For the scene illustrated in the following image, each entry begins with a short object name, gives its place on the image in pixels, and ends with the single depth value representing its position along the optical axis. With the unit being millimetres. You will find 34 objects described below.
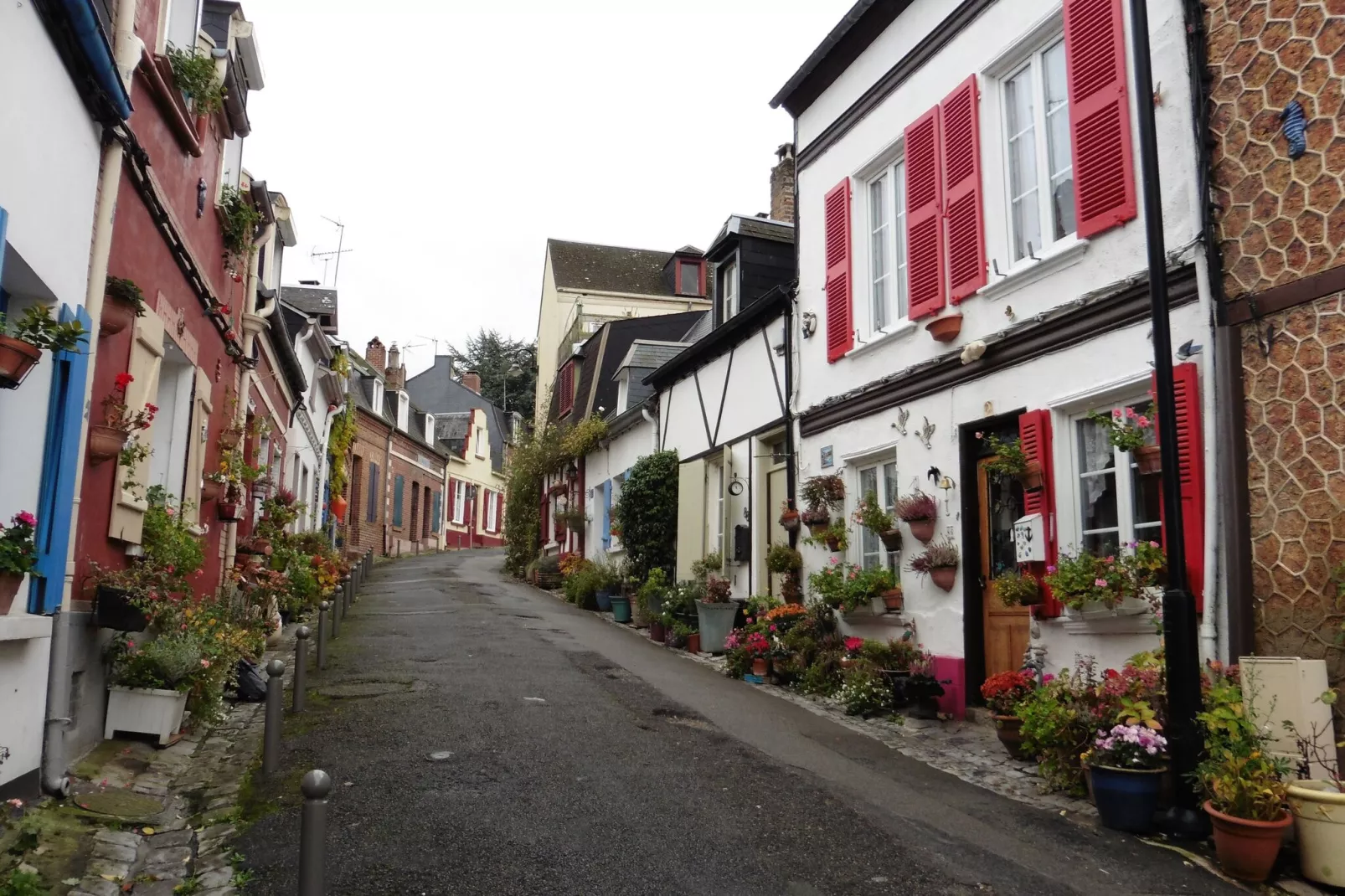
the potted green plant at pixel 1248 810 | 4316
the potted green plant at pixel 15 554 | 4332
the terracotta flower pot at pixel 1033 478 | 7020
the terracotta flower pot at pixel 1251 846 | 4305
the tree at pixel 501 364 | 49281
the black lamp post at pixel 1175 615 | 4938
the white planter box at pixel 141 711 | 6277
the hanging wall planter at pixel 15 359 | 4074
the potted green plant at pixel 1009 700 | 6516
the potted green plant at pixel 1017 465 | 7052
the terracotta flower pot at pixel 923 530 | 8445
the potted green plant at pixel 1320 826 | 4215
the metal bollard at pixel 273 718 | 5953
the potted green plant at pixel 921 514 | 8398
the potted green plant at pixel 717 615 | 12023
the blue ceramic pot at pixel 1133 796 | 4992
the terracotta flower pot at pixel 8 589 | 4410
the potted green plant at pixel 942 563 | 8102
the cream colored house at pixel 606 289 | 29094
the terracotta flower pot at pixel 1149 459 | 5957
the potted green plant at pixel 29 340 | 4094
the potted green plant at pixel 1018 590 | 7016
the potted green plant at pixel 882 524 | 8930
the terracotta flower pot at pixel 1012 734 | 6488
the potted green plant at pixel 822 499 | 10047
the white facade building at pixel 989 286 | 6426
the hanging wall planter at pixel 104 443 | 5809
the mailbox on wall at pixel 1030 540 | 6988
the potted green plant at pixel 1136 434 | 5992
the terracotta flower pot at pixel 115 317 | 5957
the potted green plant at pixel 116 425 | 5824
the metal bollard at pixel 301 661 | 7434
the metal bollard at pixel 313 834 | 3172
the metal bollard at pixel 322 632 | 9453
